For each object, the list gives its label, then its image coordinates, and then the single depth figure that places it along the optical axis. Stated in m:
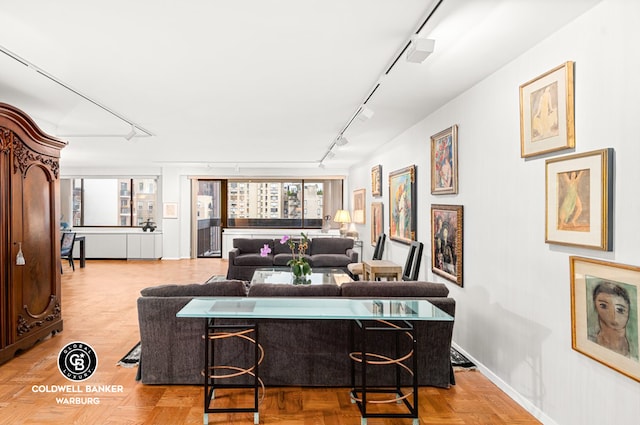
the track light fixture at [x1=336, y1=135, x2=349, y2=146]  5.61
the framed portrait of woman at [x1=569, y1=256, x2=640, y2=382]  1.89
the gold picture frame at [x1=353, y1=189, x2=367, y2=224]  8.73
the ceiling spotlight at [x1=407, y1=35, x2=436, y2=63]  2.35
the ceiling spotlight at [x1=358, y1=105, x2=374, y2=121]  3.98
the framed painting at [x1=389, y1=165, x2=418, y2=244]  5.16
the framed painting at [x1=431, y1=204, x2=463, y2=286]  3.79
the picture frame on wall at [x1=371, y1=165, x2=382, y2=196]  7.14
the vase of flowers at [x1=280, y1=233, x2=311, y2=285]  4.96
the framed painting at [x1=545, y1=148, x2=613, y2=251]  2.03
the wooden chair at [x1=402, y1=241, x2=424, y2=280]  4.77
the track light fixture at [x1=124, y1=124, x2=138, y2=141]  5.34
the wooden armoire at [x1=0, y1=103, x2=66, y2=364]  3.51
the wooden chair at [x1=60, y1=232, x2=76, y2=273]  8.60
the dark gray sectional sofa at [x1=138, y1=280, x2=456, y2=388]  3.00
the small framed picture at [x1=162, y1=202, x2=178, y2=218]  10.78
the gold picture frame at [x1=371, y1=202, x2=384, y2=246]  7.06
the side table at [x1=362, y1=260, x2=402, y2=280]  5.38
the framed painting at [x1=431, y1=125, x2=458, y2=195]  3.84
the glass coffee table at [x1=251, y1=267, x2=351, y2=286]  5.46
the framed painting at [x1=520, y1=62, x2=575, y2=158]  2.30
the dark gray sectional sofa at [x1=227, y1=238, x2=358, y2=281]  7.49
